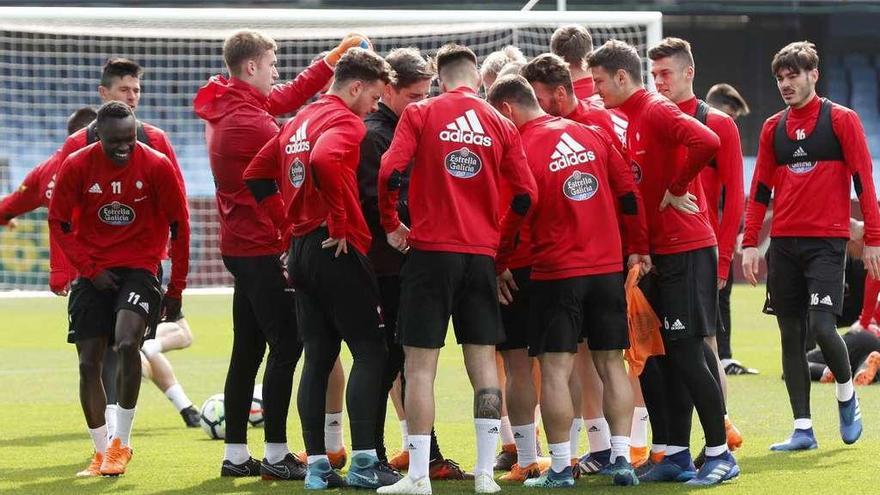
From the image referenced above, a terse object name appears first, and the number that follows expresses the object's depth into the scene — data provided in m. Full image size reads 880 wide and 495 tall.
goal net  29.39
